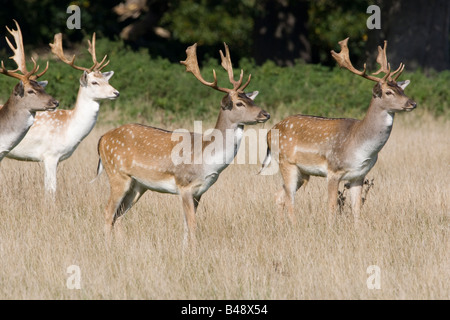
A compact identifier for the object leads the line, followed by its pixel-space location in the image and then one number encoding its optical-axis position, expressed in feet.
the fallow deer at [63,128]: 52.34
